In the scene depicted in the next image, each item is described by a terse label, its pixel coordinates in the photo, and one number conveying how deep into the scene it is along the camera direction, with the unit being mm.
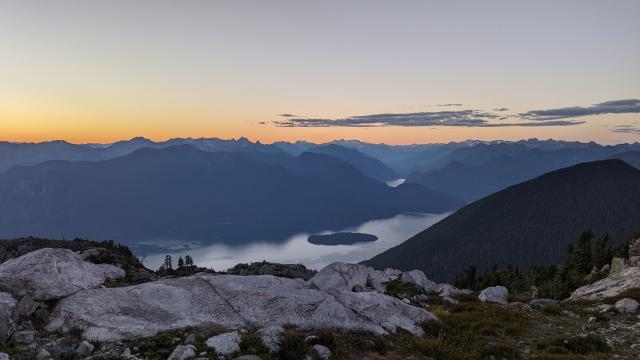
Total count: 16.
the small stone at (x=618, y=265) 46500
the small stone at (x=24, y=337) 17375
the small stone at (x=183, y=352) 16136
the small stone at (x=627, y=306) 26642
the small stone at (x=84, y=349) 16719
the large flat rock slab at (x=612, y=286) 33938
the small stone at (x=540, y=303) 30867
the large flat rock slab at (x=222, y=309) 19125
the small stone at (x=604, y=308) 27306
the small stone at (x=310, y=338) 18231
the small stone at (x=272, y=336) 17344
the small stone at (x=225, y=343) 16719
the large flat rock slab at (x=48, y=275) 20792
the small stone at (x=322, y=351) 17422
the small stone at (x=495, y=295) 34375
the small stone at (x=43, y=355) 16078
